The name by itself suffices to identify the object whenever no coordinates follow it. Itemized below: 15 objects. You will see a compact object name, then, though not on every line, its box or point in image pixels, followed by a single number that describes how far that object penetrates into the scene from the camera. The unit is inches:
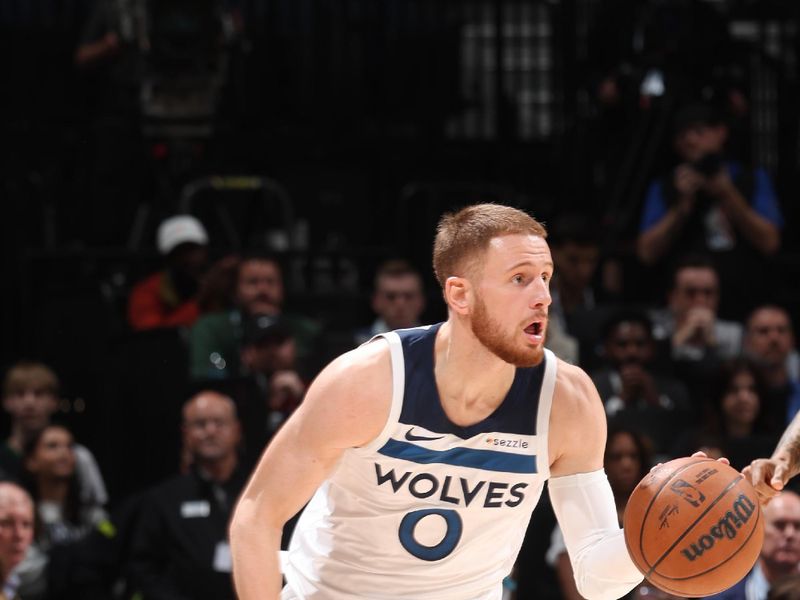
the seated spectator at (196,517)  581.9
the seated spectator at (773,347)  645.3
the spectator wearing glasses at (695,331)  655.8
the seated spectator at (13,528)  567.2
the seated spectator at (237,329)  650.8
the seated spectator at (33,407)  641.0
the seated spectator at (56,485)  622.2
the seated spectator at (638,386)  615.8
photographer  690.8
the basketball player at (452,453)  317.1
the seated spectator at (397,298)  652.1
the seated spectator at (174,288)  688.4
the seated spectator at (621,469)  568.7
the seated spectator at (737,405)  614.9
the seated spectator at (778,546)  534.0
